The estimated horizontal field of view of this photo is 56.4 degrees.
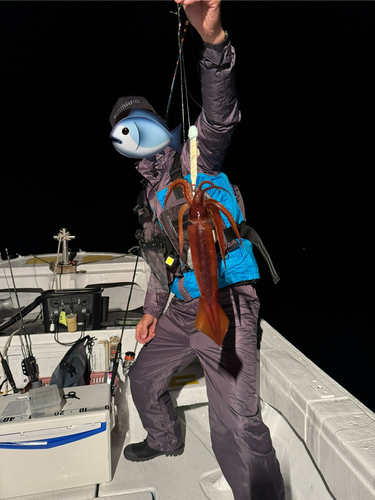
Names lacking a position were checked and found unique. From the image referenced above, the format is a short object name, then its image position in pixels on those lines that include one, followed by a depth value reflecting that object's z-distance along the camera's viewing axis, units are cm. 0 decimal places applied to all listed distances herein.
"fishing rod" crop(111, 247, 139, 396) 245
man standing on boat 162
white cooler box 188
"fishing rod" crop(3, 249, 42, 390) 237
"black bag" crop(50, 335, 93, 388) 233
